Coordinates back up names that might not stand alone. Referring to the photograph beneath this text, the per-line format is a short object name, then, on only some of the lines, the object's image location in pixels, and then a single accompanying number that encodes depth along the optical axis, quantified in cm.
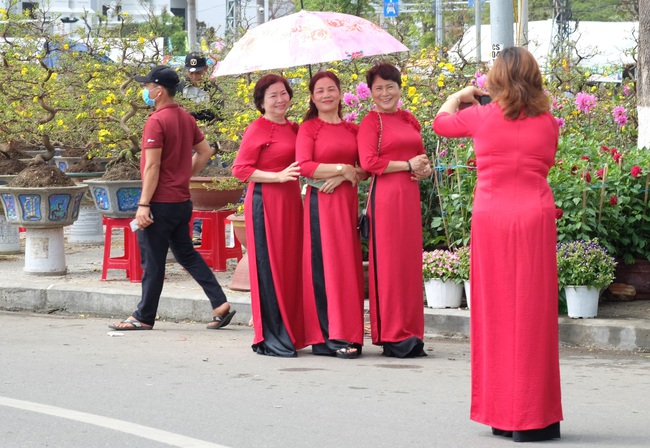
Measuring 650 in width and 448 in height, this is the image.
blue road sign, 3426
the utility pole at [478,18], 2948
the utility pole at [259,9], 3472
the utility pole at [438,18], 4287
